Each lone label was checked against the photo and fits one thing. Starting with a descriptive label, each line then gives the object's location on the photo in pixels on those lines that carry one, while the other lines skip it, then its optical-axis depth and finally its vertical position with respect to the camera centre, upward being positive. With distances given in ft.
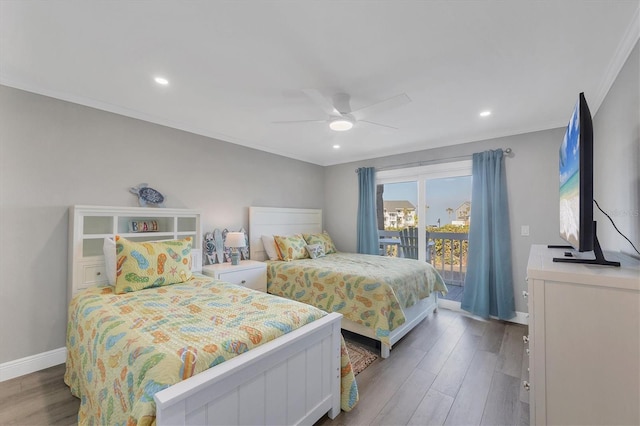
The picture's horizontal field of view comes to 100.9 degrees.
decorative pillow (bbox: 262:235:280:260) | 12.89 -1.52
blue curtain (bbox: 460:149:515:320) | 10.95 -1.15
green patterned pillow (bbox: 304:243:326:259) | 13.29 -1.75
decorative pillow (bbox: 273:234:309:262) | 12.74 -1.54
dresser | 3.28 -1.70
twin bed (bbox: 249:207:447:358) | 8.45 -2.57
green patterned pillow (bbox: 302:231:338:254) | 14.32 -1.33
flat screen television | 3.92 +0.51
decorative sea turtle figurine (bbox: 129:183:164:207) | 9.33 +0.77
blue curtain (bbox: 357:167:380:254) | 14.82 +0.20
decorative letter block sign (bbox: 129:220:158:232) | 9.10 -0.36
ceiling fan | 6.69 +3.03
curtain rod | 11.09 +2.75
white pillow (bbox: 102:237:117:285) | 7.44 -1.20
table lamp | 11.08 -1.09
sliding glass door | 12.78 +0.17
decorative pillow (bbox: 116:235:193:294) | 7.07 -1.38
